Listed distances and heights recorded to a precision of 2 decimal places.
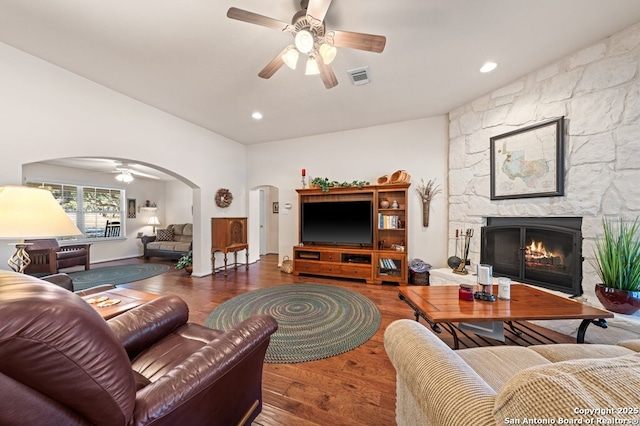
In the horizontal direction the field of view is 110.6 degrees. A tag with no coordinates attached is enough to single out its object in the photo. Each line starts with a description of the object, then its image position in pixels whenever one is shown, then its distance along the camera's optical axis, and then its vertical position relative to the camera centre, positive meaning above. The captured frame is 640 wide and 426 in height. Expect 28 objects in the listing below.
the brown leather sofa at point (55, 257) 3.59 -0.86
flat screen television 3.93 -0.20
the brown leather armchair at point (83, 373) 0.51 -0.45
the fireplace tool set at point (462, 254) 3.19 -0.64
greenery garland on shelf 3.97 +0.52
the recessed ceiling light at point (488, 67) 2.39 +1.60
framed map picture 2.35 +0.58
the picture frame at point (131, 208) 6.31 +0.11
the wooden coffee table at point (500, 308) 1.47 -0.70
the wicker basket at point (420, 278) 3.58 -1.08
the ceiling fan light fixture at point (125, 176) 5.30 +0.86
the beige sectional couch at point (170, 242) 5.57 -0.80
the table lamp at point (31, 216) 1.36 -0.02
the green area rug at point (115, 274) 3.90 -1.24
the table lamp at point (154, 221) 6.56 -0.28
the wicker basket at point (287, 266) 4.41 -1.10
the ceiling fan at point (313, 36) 1.52 +1.34
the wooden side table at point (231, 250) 4.27 -0.81
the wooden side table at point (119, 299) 1.53 -0.69
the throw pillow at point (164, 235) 6.07 -0.64
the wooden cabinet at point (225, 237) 4.31 -0.50
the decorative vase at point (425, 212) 3.81 -0.01
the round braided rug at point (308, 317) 1.96 -1.20
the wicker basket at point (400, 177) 3.71 +0.59
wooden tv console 3.72 -0.69
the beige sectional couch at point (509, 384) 0.43 -0.52
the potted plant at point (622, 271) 1.76 -0.49
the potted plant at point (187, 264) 4.25 -1.01
